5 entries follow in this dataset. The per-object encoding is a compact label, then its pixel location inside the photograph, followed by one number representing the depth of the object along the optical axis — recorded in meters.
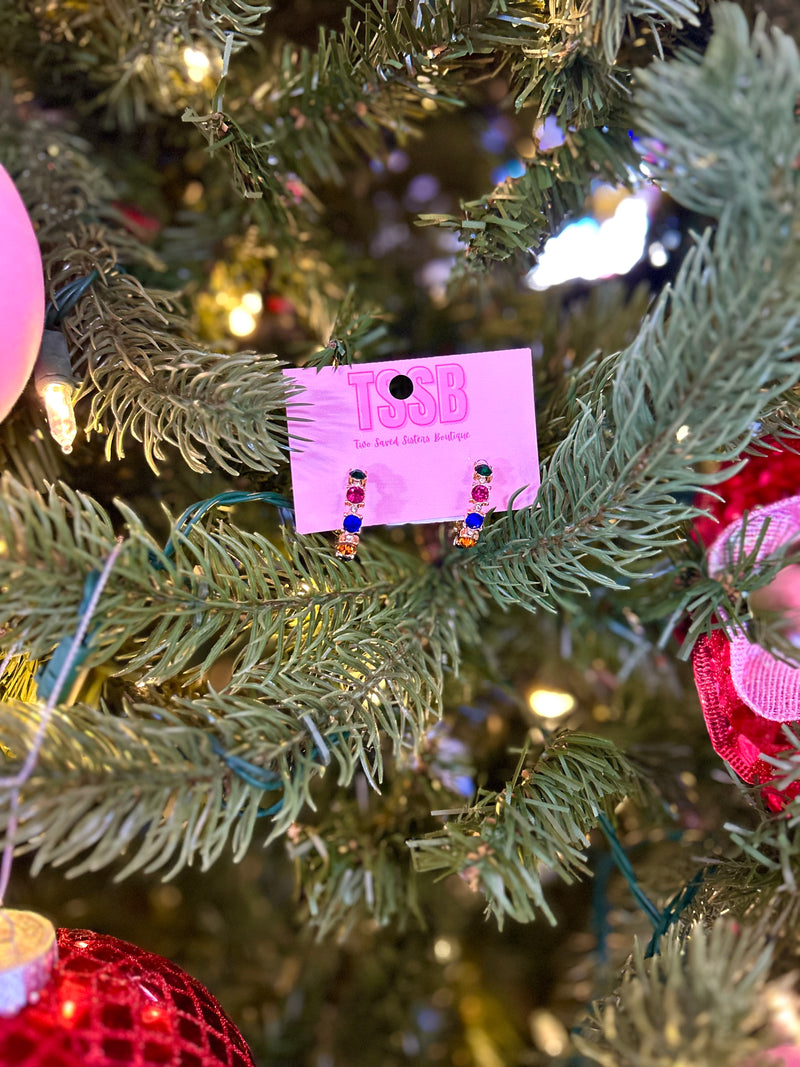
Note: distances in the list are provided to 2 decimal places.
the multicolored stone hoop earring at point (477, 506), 0.40
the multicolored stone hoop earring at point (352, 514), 0.40
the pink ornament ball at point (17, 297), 0.34
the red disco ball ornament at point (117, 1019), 0.29
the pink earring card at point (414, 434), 0.40
